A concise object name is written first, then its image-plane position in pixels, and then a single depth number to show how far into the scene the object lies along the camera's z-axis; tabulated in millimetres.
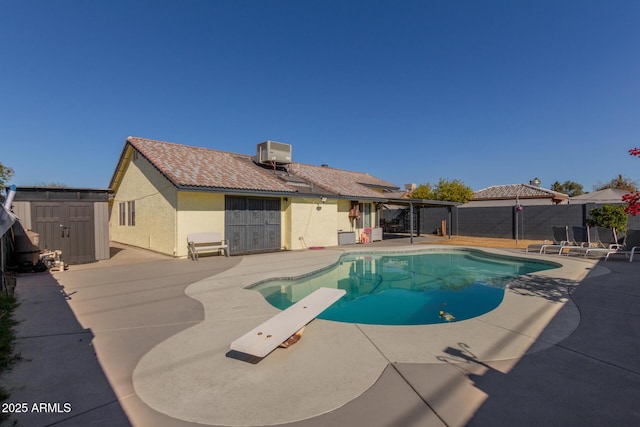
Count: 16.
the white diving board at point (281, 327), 3582
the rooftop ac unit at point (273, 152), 17797
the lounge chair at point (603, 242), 12742
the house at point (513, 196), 29172
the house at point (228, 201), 12836
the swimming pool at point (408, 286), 7160
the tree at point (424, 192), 33806
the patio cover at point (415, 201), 19188
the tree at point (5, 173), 20062
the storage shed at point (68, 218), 10602
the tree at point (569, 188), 58594
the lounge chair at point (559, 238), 14022
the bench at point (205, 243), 12133
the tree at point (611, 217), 15570
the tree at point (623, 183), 43106
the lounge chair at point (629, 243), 11727
